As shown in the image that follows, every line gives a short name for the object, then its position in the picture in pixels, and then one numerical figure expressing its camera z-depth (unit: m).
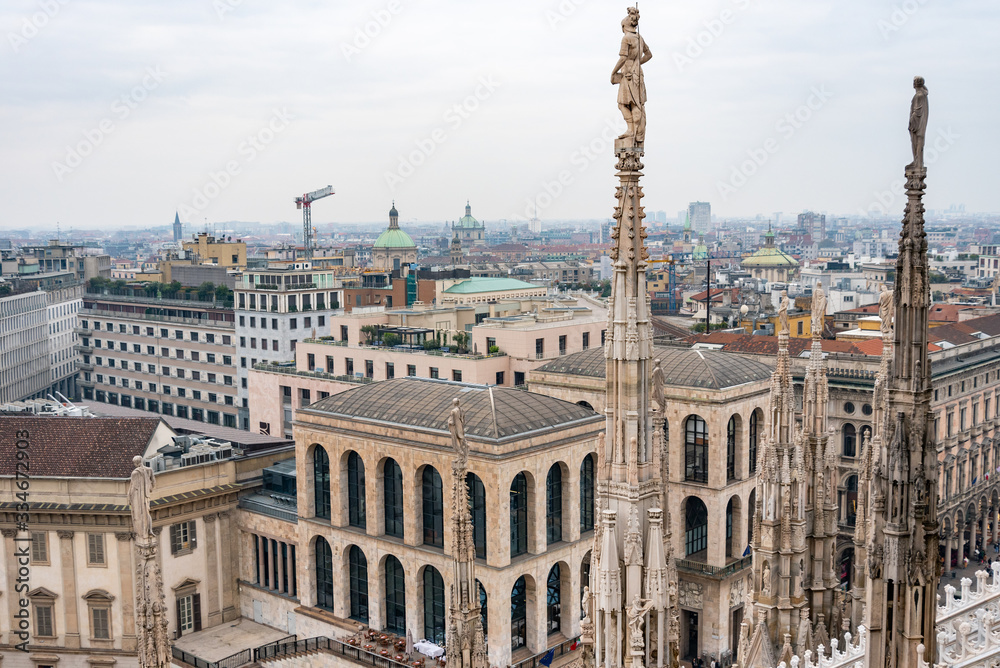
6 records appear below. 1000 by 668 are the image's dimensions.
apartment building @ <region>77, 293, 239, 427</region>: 136.25
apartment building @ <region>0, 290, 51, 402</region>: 151.62
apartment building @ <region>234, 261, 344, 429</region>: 127.75
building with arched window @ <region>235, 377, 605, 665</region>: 60.19
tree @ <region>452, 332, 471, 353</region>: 94.56
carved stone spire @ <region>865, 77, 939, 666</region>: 17.22
